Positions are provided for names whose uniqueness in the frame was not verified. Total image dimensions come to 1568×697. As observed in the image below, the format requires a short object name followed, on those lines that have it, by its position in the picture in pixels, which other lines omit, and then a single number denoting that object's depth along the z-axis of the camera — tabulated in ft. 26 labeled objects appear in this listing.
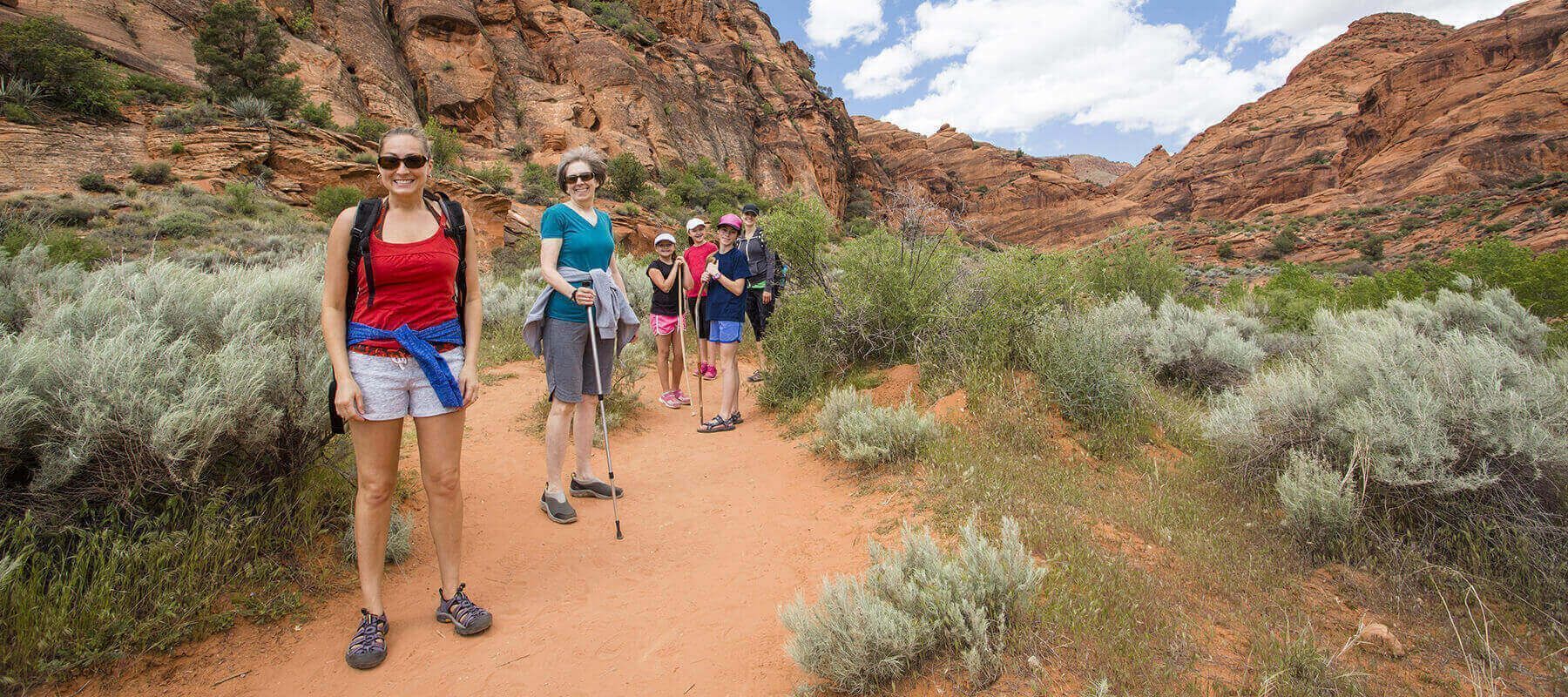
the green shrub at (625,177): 88.28
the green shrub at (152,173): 43.34
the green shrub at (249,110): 53.57
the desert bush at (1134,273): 30.66
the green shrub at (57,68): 44.98
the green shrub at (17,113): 41.98
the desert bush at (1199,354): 19.38
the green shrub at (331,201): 48.24
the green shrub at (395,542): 9.67
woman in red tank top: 7.36
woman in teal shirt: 11.95
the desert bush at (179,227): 35.63
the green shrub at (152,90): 52.85
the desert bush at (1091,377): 14.15
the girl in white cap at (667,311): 20.10
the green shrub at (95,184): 39.70
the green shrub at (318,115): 61.46
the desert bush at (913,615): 6.51
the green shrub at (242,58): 58.29
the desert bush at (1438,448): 8.72
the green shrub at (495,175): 74.38
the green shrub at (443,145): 74.13
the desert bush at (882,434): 13.05
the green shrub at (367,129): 66.59
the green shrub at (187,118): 50.34
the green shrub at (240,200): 42.63
